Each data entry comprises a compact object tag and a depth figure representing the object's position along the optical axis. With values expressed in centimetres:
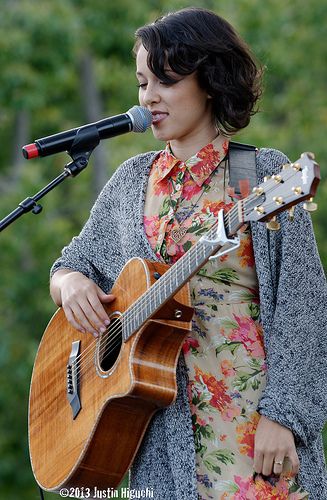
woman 588
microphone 598
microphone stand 601
